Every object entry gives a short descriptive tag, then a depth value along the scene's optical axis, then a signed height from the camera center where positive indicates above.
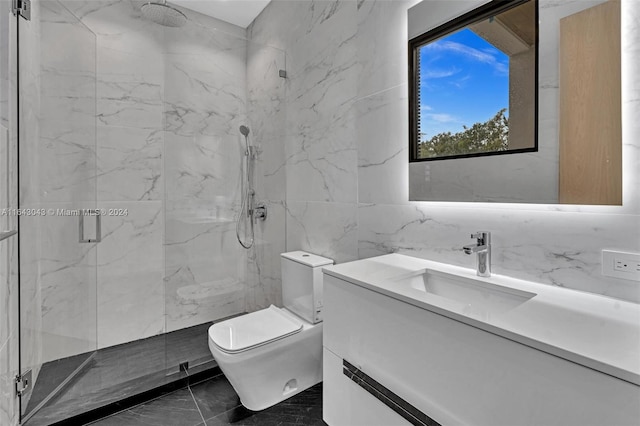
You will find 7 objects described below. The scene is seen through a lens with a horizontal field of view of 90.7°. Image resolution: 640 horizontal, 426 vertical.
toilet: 1.55 -0.68
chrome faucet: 1.16 -0.15
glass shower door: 1.66 +0.03
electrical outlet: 0.89 -0.15
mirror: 0.94 +0.29
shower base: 1.65 -1.00
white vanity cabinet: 0.62 -0.41
